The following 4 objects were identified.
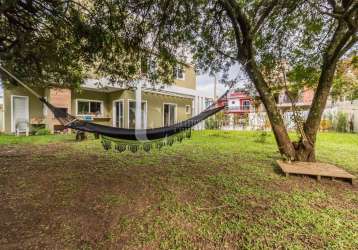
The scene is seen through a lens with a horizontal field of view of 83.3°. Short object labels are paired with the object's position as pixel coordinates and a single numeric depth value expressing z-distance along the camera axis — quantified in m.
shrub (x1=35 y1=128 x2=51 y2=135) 8.04
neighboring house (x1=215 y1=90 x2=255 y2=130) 10.84
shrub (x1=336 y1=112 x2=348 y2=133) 10.04
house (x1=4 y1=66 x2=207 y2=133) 8.09
